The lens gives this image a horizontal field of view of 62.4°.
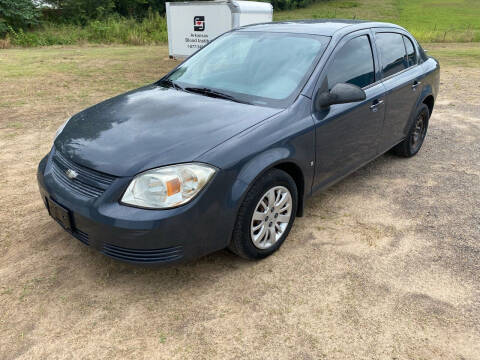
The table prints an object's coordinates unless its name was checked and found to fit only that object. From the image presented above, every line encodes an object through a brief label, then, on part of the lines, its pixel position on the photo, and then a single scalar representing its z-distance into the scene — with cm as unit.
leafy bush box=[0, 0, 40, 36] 2083
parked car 239
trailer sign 1005
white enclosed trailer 943
